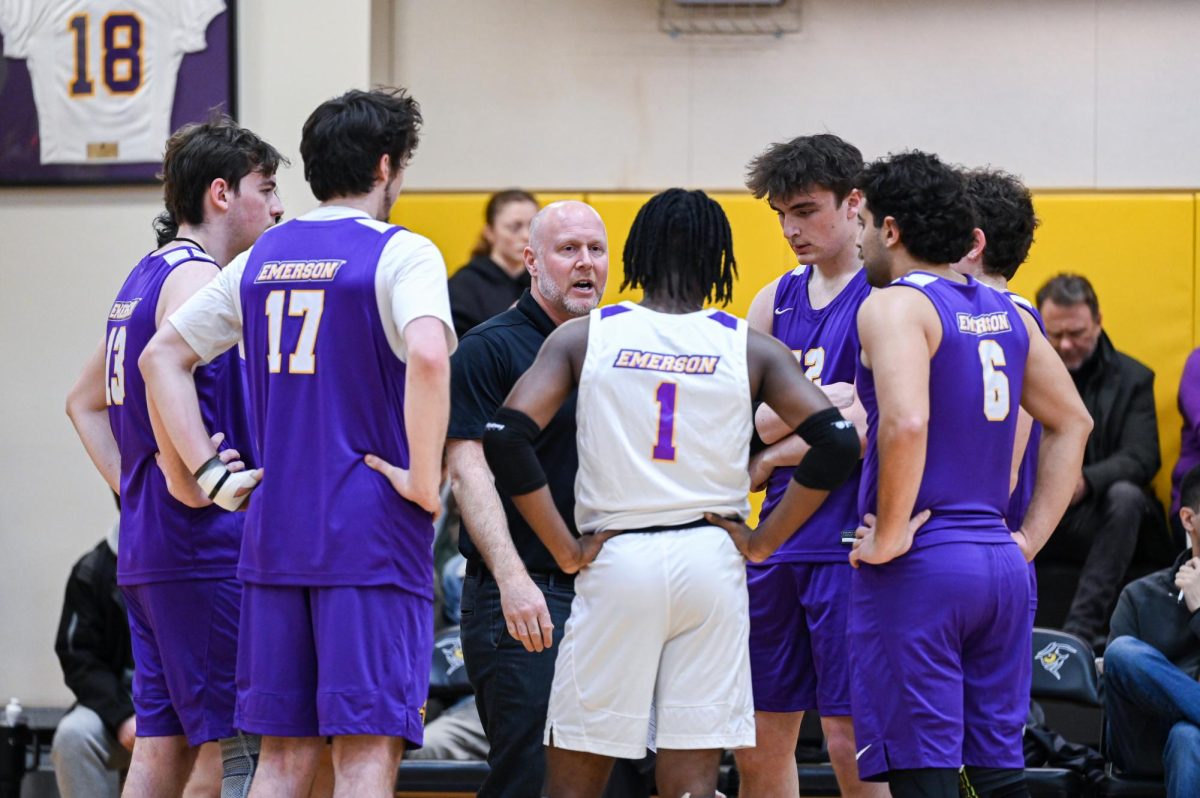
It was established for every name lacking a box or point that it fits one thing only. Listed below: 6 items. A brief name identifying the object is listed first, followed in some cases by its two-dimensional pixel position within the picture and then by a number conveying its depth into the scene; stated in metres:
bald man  7.79
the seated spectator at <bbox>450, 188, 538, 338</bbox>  15.17
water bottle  12.27
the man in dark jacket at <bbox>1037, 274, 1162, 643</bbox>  13.44
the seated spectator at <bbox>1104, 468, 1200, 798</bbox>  10.41
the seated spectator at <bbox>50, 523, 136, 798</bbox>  11.55
